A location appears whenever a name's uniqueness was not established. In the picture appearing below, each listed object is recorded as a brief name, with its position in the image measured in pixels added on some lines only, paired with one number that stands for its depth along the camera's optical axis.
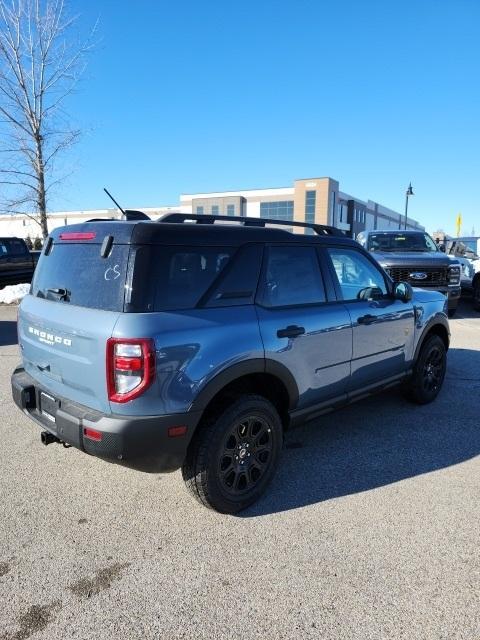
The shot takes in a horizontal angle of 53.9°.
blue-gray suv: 2.55
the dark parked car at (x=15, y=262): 15.77
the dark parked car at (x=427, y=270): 9.74
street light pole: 31.27
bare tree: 13.34
